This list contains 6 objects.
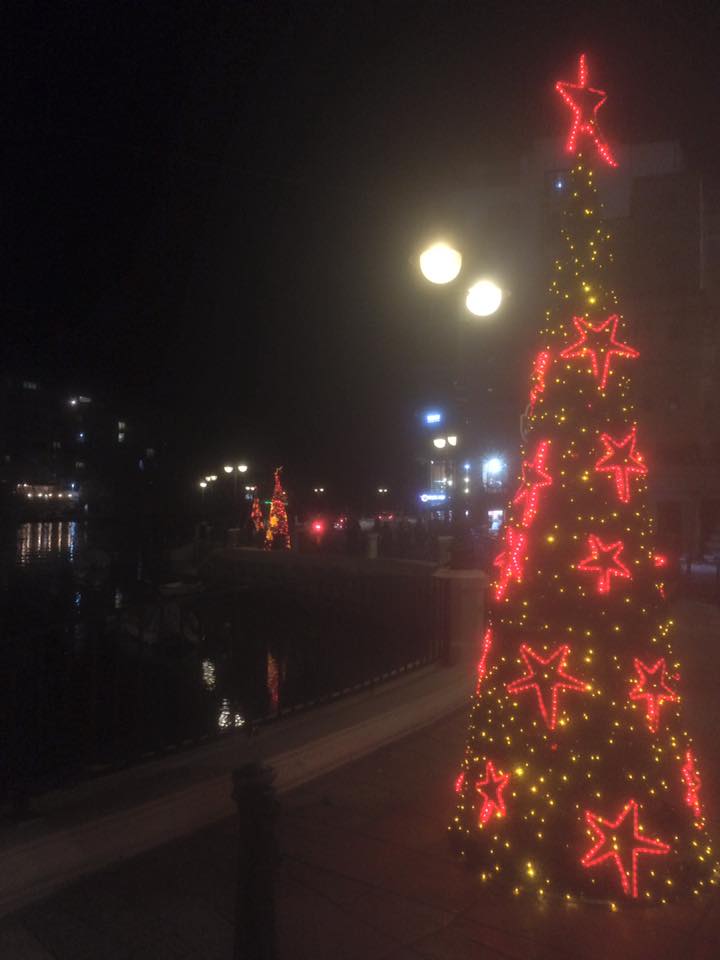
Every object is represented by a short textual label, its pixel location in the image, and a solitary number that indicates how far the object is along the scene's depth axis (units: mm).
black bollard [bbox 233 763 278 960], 2969
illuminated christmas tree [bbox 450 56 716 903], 3729
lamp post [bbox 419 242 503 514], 6160
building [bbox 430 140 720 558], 32562
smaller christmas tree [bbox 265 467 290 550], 29781
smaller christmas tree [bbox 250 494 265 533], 32562
